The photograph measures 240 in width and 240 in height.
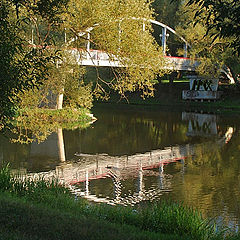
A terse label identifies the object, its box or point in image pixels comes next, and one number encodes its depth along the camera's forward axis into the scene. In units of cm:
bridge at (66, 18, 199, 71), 4209
